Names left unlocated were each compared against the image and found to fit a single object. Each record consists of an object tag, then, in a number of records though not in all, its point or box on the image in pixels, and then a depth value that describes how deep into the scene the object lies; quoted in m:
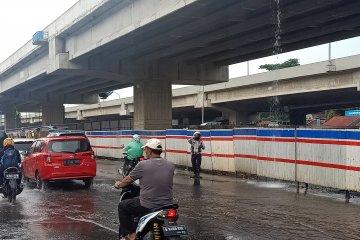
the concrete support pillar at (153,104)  33.53
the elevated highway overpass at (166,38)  20.75
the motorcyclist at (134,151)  15.02
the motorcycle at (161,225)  5.91
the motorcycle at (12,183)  13.48
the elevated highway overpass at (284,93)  40.25
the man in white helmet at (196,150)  18.95
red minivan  16.48
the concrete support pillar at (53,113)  58.16
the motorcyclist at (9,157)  13.71
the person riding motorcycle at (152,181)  6.53
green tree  94.84
